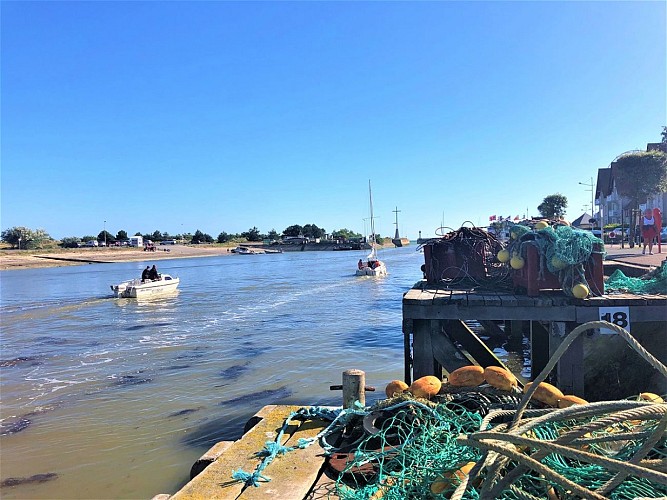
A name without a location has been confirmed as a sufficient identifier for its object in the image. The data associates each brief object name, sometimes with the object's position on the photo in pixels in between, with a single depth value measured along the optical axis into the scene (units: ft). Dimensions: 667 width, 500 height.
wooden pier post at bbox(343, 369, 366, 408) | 16.85
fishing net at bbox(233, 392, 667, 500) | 7.69
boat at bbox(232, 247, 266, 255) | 420.77
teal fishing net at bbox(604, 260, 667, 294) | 20.71
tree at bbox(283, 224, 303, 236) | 586.04
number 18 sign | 18.20
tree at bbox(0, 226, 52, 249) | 370.94
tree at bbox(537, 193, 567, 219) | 239.81
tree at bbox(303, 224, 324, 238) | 589.32
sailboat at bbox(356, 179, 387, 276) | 145.07
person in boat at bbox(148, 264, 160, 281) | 107.76
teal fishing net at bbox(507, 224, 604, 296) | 18.51
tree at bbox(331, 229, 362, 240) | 578.45
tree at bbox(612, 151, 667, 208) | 106.83
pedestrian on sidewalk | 63.00
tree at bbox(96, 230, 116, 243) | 476.67
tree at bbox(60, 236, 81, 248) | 424.46
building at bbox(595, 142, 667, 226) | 210.59
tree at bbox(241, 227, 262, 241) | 567.59
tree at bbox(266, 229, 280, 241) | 559.38
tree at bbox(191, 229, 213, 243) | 552.41
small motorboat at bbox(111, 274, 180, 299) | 100.99
